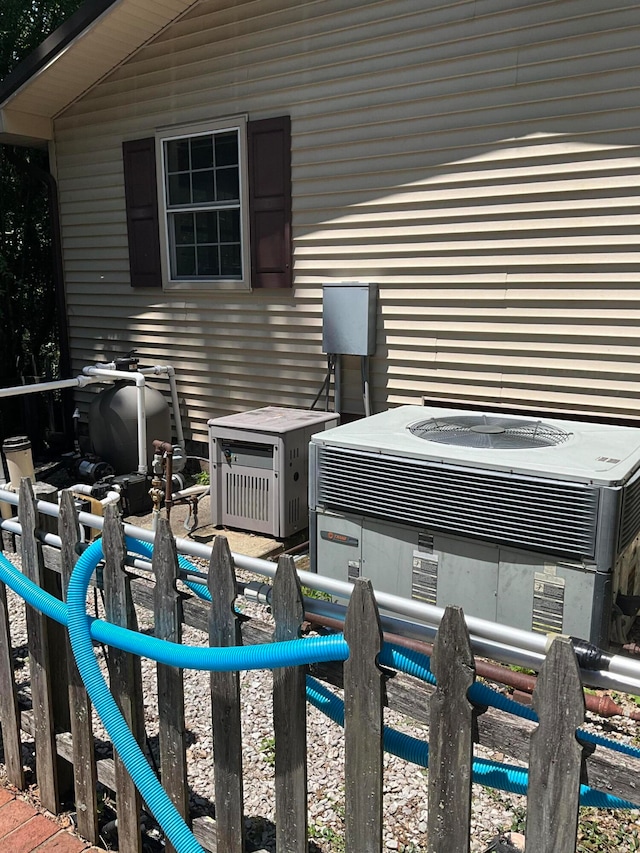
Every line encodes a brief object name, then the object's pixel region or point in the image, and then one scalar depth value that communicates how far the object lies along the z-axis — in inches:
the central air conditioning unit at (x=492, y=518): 118.7
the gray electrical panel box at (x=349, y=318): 224.4
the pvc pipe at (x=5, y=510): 204.1
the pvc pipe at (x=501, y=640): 53.9
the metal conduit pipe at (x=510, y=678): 59.3
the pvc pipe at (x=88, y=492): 215.2
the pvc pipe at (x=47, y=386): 251.9
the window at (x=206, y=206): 260.2
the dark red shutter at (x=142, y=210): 280.5
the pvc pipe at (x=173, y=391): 282.5
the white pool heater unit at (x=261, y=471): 197.8
